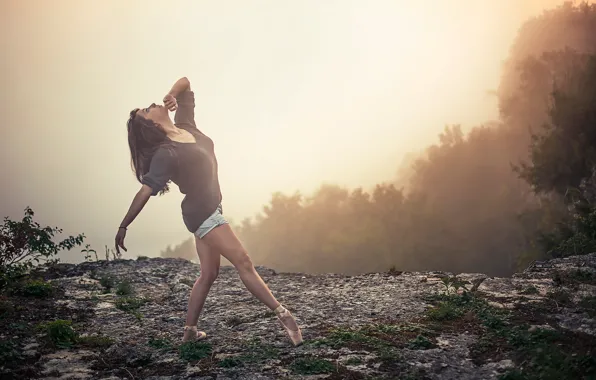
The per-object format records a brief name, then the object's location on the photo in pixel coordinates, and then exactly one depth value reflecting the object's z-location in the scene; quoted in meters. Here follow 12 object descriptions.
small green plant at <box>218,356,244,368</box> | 5.11
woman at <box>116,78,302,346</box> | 5.27
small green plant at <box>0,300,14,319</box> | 7.88
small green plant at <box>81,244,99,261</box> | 12.73
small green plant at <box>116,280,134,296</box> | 9.95
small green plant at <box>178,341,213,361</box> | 5.44
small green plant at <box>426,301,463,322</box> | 6.66
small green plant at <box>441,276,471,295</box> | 7.99
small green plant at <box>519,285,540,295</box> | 7.88
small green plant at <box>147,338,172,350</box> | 5.93
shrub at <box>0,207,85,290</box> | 10.45
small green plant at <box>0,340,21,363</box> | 5.44
